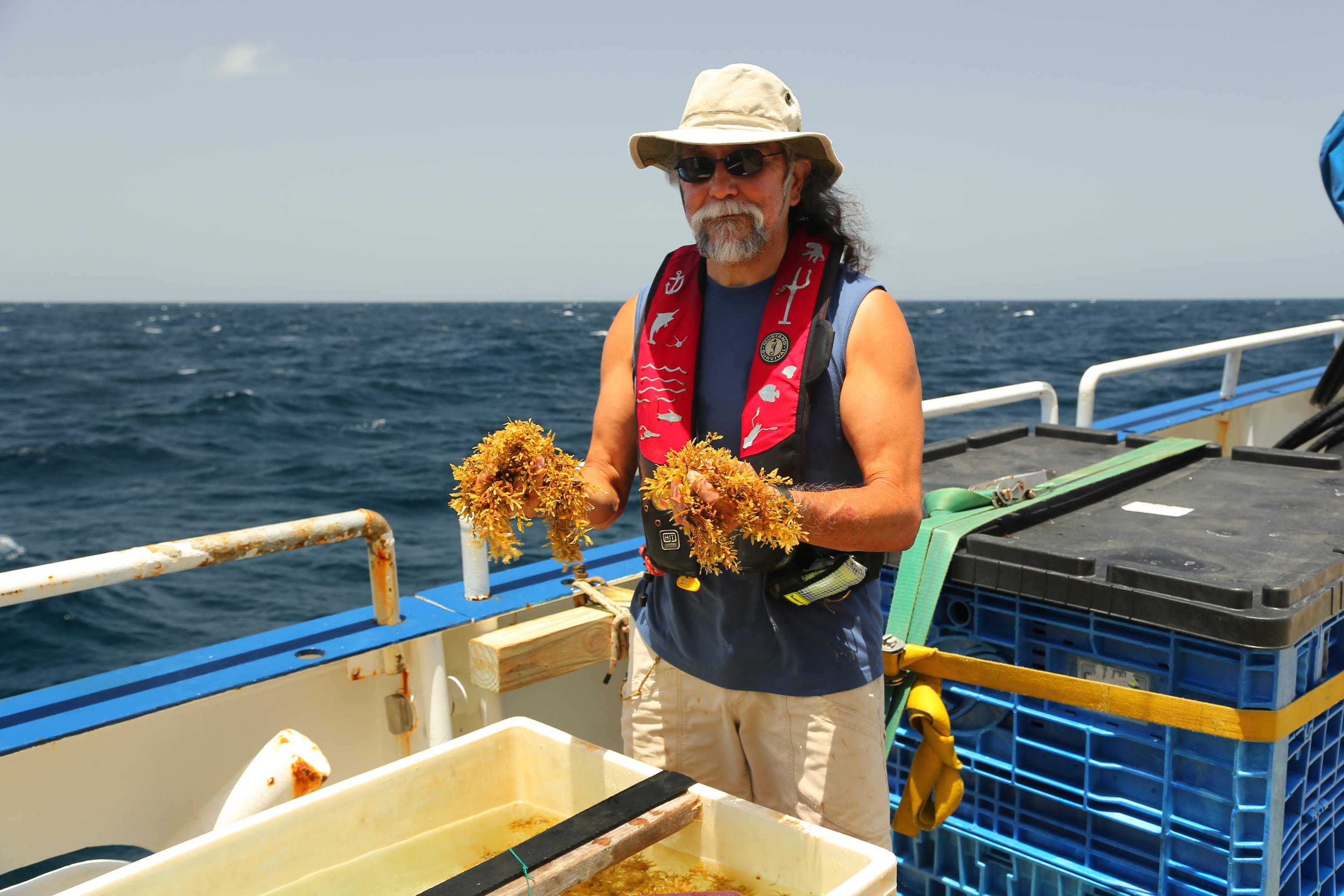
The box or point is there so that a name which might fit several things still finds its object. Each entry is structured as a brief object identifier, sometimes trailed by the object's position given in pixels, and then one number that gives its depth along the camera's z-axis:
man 2.03
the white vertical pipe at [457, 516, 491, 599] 2.91
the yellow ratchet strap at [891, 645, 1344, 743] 1.99
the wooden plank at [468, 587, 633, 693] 2.71
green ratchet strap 2.42
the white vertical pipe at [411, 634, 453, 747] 2.84
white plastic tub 1.71
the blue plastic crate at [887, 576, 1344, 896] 2.05
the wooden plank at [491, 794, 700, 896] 1.62
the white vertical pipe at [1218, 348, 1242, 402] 5.63
